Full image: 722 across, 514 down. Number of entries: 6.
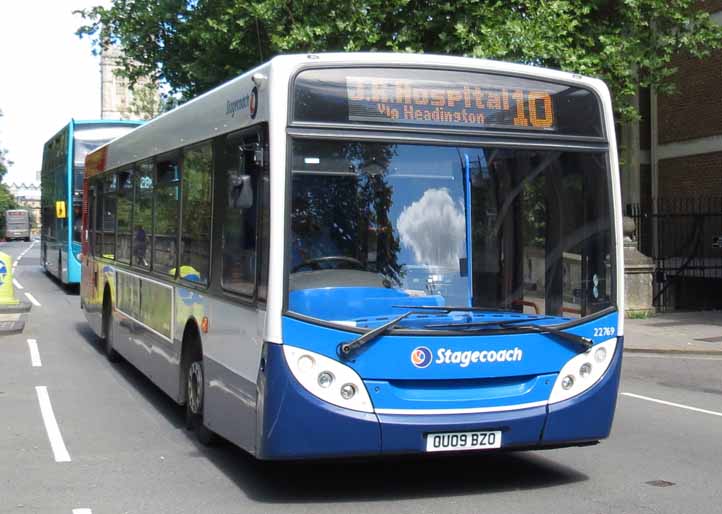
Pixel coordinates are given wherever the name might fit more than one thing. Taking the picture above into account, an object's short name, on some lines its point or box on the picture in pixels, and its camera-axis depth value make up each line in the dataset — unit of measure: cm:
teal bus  2533
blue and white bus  620
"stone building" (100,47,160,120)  14142
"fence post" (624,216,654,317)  2067
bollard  1816
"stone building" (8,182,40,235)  16600
